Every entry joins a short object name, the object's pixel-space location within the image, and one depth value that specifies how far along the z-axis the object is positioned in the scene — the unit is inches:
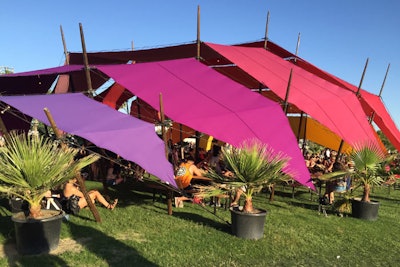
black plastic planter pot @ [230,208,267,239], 216.7
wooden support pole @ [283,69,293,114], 307.6
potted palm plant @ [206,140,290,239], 212.2
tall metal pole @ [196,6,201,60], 353.4
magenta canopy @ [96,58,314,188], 262.5
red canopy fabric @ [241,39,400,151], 439.5
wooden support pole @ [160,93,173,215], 252.8
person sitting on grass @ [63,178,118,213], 252.8
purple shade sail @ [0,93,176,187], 212.8
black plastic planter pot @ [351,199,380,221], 291.4
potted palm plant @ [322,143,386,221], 284.8
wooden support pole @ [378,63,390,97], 467.5
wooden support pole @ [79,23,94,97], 258.1
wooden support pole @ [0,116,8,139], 201.3
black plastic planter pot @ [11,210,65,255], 174.6
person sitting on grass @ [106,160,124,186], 360.2
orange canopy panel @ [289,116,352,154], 622.8
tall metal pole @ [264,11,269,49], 459.7
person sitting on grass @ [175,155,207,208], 289.7
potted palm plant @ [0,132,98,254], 170.1
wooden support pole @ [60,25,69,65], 424.5
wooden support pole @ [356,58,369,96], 394.3
